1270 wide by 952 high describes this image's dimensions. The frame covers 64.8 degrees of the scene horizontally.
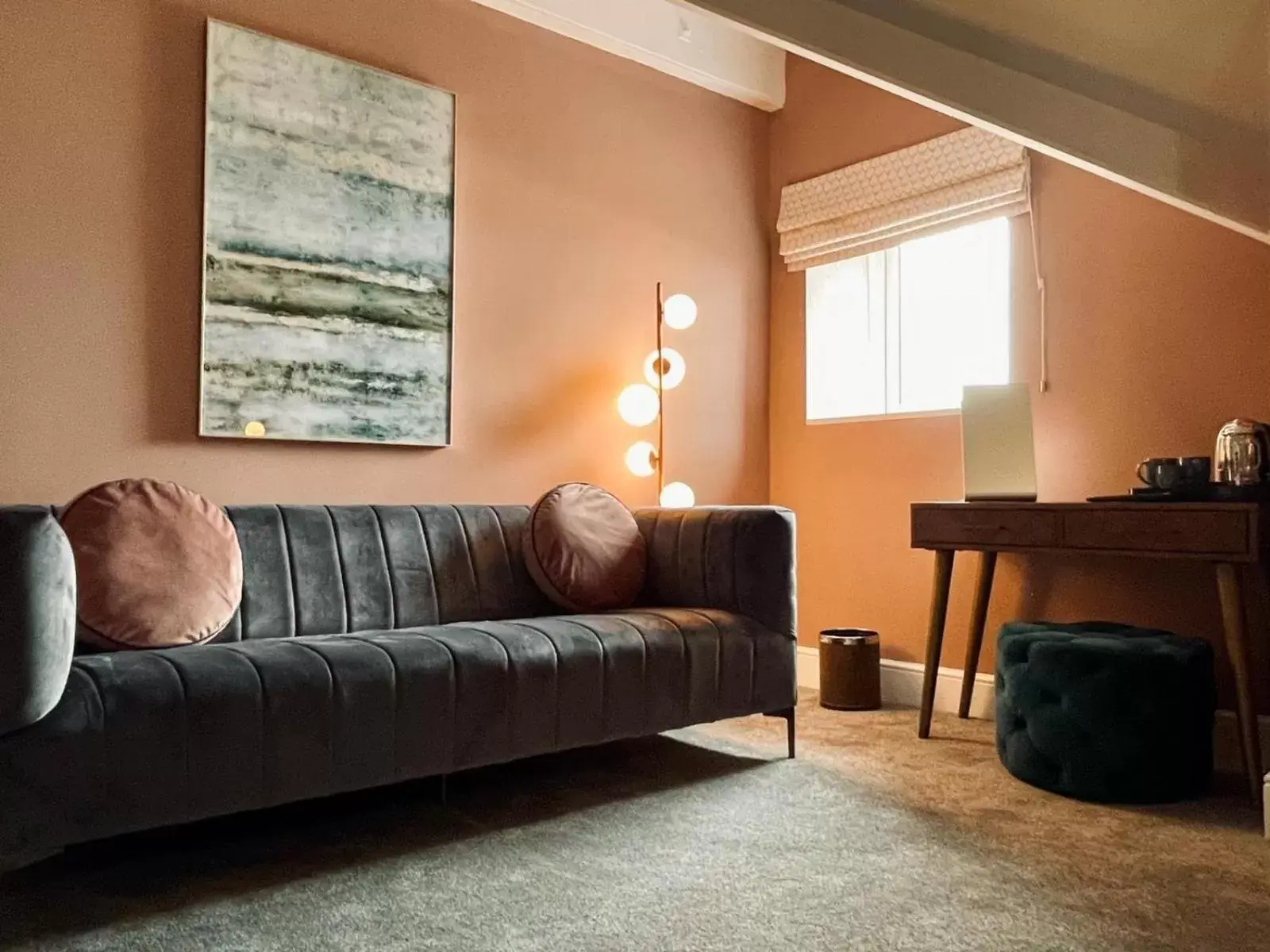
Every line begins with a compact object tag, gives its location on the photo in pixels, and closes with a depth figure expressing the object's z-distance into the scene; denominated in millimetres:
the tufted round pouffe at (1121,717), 2389
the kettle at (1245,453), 2615
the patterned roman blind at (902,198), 3465
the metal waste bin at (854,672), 3582
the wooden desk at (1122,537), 2434
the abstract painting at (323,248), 2875
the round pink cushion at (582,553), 2926
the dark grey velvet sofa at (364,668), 1699
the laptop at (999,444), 3088
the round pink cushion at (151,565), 2121
